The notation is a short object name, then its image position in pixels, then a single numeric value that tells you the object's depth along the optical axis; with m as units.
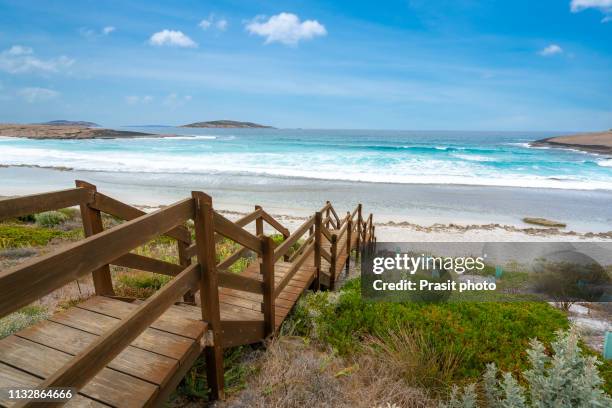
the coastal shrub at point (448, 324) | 3.54
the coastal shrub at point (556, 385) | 2.29
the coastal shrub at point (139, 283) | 5.11
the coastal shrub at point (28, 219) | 10.93
